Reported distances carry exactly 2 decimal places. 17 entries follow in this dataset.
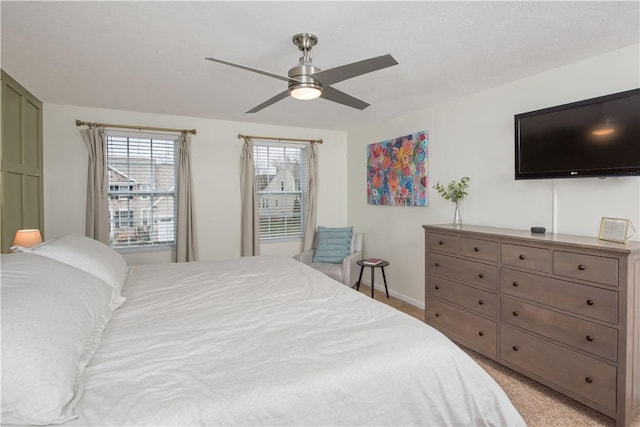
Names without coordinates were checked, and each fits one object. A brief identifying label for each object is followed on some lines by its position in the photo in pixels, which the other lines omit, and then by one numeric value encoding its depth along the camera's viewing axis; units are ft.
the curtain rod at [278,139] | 15.05
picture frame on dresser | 6.83
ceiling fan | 6.03
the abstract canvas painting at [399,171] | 12.90
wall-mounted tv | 6.96
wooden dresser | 6.26
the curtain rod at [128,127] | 12.30
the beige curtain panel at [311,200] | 16.55
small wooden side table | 13.53
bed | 3.29
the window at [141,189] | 13.33
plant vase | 11.21
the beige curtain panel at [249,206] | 14.98
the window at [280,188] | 15.98
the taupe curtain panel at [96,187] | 12.42
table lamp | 8.25
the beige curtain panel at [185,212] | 13.74
